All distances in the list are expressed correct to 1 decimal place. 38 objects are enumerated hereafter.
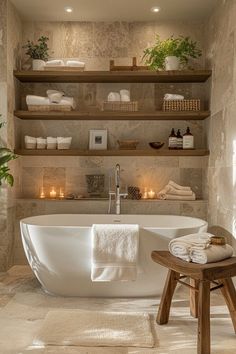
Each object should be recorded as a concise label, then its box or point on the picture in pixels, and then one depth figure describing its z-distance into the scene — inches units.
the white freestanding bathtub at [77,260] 113.1
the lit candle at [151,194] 159.5
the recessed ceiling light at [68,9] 150.1
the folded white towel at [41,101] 151.6
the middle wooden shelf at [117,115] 151.3
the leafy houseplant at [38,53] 155.5
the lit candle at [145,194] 160.1
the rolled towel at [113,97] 152.9
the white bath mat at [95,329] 88.4
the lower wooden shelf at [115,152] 153.2
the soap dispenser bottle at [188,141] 154.3
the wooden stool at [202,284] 84.1
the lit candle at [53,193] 161.2
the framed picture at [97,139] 160.6
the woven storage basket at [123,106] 152.3
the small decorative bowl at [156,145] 154.4
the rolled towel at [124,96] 153.1
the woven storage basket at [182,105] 152.2
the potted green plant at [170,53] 150.4
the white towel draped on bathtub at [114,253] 110.6
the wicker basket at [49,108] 151.5
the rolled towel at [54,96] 150.9
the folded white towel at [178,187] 154.7
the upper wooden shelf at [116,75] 150.7
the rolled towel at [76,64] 152.3
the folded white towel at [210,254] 90.2
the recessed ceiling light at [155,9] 149.8
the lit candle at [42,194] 161.8
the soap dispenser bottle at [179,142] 155.6
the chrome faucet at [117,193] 150.5
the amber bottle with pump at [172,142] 155.3
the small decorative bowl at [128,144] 154.7
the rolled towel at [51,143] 155.3
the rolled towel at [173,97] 153.1
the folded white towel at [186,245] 93.3
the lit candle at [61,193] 162.0
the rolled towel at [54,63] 152.1
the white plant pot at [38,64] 155.4
